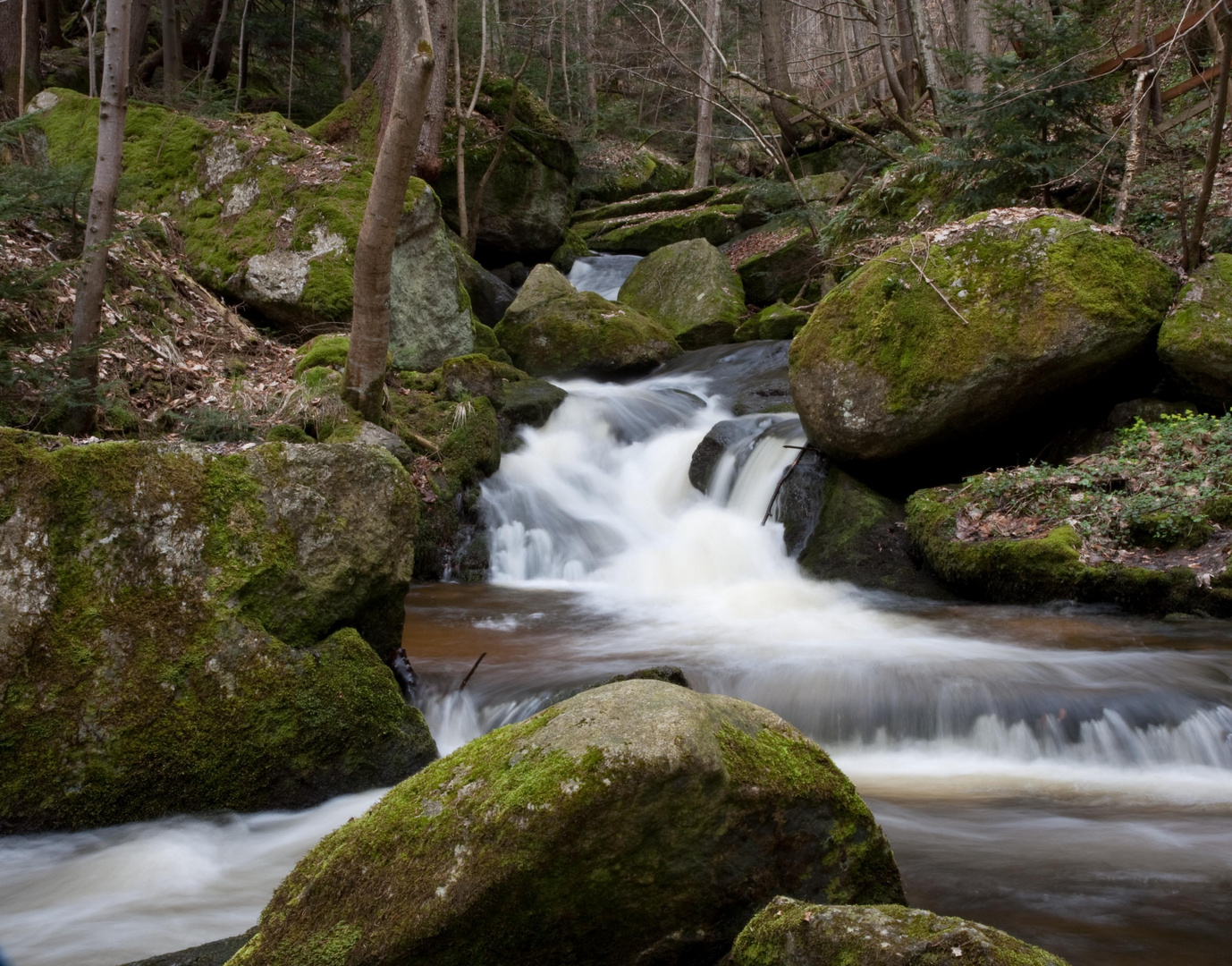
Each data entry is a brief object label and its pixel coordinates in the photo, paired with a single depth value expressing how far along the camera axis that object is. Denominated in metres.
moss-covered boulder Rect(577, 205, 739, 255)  20.41
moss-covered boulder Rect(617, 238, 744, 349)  15.83
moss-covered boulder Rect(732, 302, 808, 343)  14.98
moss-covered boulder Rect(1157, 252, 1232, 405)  7.89
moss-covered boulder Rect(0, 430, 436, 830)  4.05
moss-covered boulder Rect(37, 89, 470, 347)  11.16
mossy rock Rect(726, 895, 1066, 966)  2.03
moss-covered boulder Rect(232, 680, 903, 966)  2.46
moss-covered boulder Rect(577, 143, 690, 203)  24.44
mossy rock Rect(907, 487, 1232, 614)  6.92
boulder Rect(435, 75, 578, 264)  17.38
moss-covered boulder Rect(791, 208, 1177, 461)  8.11
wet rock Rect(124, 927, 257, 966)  2.86
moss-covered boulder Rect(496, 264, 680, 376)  14.39
